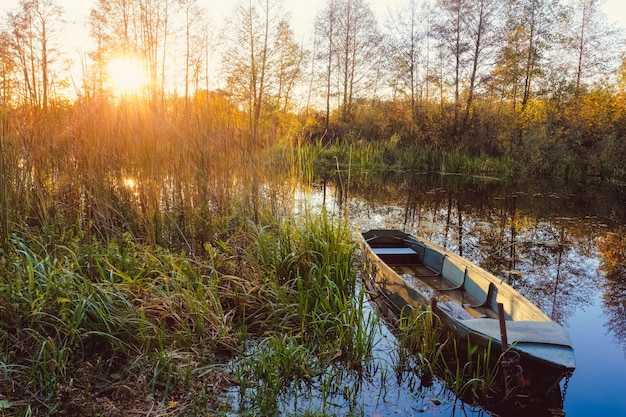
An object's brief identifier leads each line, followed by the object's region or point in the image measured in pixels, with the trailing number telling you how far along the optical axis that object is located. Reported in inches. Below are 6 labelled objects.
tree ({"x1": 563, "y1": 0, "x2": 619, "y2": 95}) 729.6
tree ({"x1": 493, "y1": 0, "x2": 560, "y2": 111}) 750.5
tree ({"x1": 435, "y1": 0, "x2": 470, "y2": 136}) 739.4
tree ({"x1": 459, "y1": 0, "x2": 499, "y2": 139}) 729.6
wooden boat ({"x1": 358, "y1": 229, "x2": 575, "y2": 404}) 110.3
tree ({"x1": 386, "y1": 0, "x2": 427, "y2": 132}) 826.2
